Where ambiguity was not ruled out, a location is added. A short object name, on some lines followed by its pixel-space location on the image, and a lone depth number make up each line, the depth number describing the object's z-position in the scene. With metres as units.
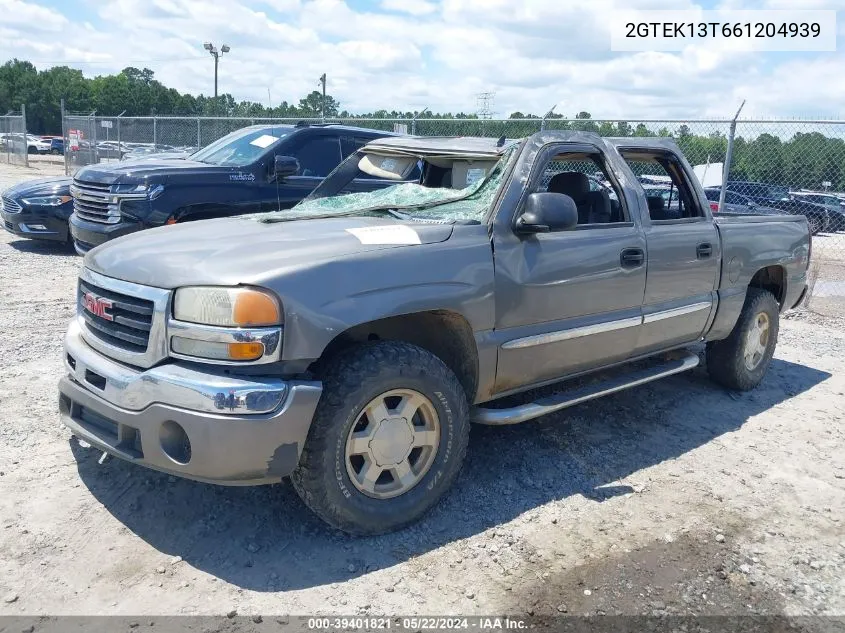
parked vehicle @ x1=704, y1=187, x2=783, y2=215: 12.09
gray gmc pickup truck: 2.95
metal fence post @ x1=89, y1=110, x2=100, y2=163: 20.99
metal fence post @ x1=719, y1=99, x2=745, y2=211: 9.64
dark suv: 7.71
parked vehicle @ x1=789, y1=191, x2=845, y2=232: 12.47
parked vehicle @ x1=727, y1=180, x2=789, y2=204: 11.90
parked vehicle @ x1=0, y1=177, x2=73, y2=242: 9.81
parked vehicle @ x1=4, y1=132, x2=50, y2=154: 29.36
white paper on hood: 3.38
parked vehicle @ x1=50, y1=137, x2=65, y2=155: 50.02
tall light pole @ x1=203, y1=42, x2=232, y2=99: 45.78
